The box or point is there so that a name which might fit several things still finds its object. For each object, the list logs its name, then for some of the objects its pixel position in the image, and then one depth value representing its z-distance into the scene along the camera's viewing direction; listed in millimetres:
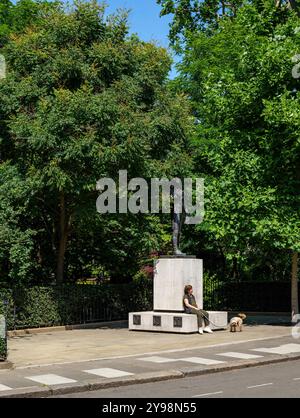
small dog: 20469
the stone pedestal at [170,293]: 20984
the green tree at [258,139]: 20609
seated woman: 20250
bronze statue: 22312
